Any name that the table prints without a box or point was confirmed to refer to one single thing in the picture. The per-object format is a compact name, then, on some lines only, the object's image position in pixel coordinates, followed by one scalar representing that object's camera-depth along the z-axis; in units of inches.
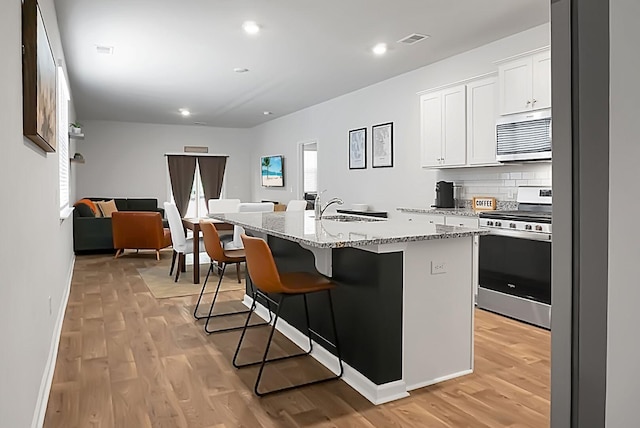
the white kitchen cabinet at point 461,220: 182.9
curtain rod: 431.1
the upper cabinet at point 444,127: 200.1
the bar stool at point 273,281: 108.1
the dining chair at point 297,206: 263.7
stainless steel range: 155.8
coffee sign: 195.5
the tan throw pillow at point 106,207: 346.9
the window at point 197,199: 447.5
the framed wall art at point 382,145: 253.9
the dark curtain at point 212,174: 449.4
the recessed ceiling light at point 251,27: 168.7
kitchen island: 105.1
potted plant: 246.1
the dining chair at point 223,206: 294.7
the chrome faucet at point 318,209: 141.7
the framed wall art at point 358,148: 276.4
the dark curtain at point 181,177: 433.7
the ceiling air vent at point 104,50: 196.1
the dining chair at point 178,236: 226.2
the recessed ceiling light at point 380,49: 194.7
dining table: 226.4
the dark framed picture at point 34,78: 85.0
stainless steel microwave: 162.2
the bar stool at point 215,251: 153.6
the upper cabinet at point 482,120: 186.7
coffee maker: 211.0
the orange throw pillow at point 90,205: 323.3
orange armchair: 297.3
